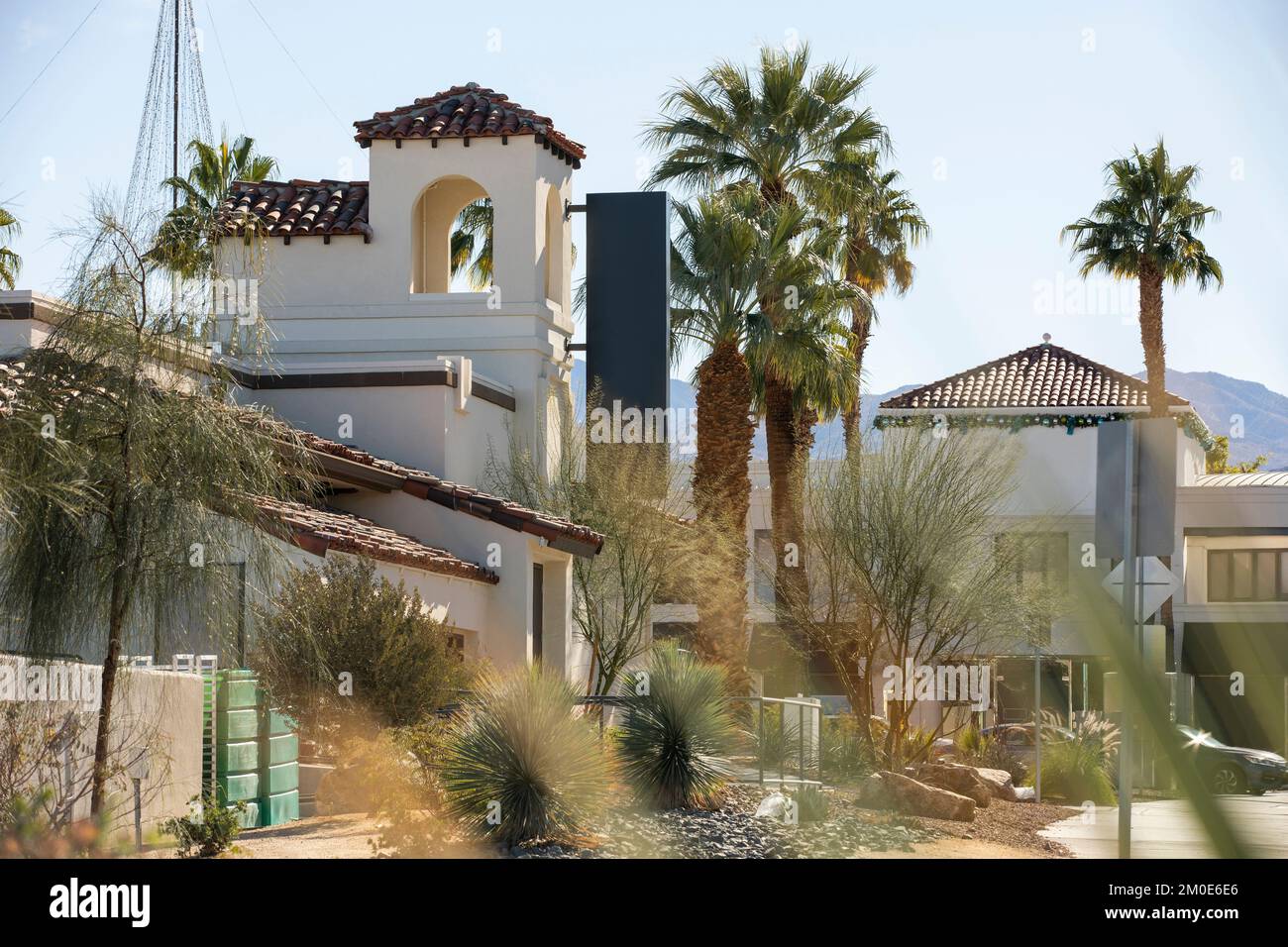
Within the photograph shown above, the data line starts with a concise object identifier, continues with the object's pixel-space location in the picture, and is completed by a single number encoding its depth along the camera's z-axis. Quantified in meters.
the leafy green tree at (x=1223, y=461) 61.69
